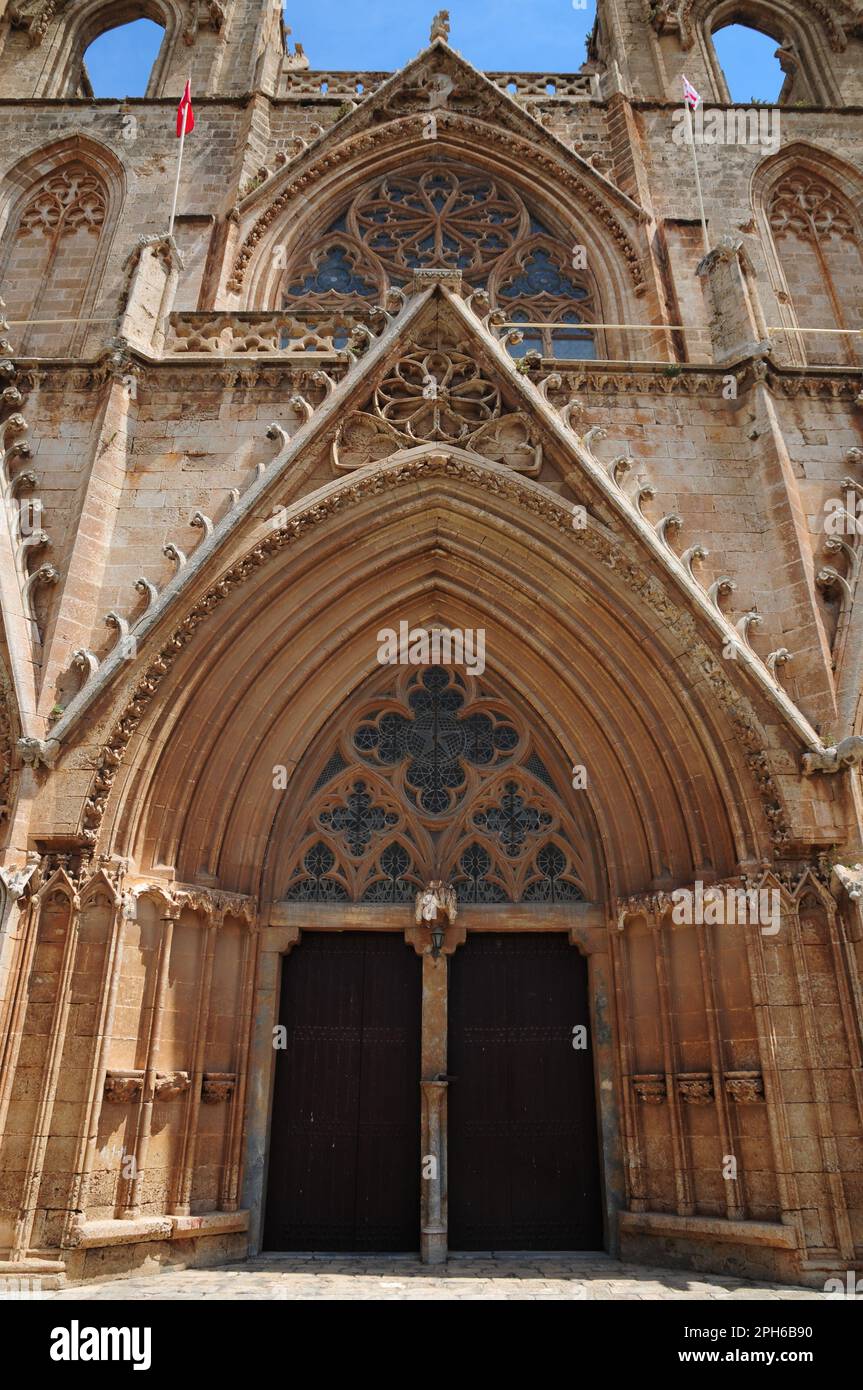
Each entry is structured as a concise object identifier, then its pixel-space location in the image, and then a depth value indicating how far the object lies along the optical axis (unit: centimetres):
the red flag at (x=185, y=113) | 1289
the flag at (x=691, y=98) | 1288
